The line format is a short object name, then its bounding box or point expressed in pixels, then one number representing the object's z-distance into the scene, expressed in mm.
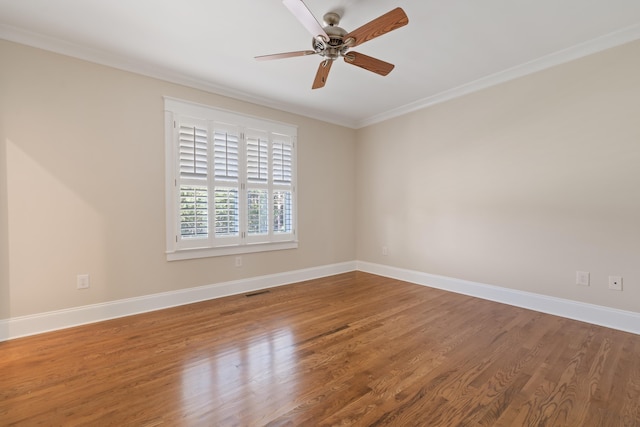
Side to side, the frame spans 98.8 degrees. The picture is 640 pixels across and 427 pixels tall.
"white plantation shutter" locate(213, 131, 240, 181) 3492
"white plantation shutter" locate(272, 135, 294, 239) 4066
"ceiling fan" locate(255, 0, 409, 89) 1812
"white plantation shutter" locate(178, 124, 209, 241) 3270
